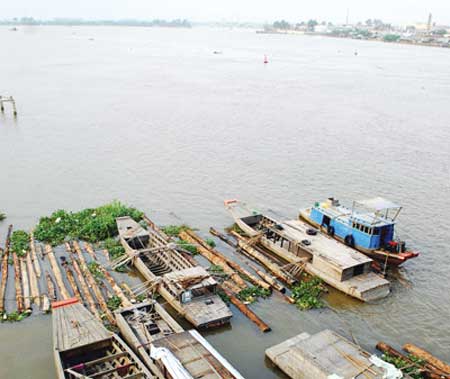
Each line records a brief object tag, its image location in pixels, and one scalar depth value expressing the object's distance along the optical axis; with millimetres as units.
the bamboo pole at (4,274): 20391
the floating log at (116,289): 20484
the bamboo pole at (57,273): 21203
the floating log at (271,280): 22188
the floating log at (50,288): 21103
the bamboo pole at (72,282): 21197
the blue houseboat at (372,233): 24484
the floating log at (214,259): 22844
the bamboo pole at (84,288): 20033
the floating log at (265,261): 22969
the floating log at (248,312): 19520
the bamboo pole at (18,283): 20266
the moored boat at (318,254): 22000
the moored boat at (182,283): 19172
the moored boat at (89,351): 15102
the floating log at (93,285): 19575
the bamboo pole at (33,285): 20812
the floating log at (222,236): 27500
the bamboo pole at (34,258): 23095
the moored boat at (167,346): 14609
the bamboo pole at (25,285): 20453
